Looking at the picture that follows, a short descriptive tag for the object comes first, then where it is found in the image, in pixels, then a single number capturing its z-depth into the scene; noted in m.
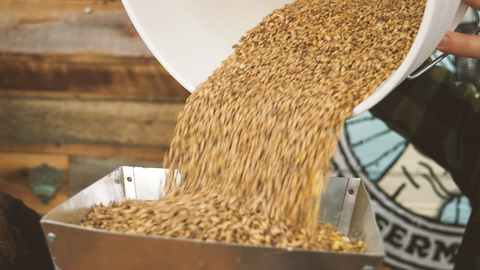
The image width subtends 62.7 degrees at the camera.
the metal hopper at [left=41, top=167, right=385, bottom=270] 0.62
